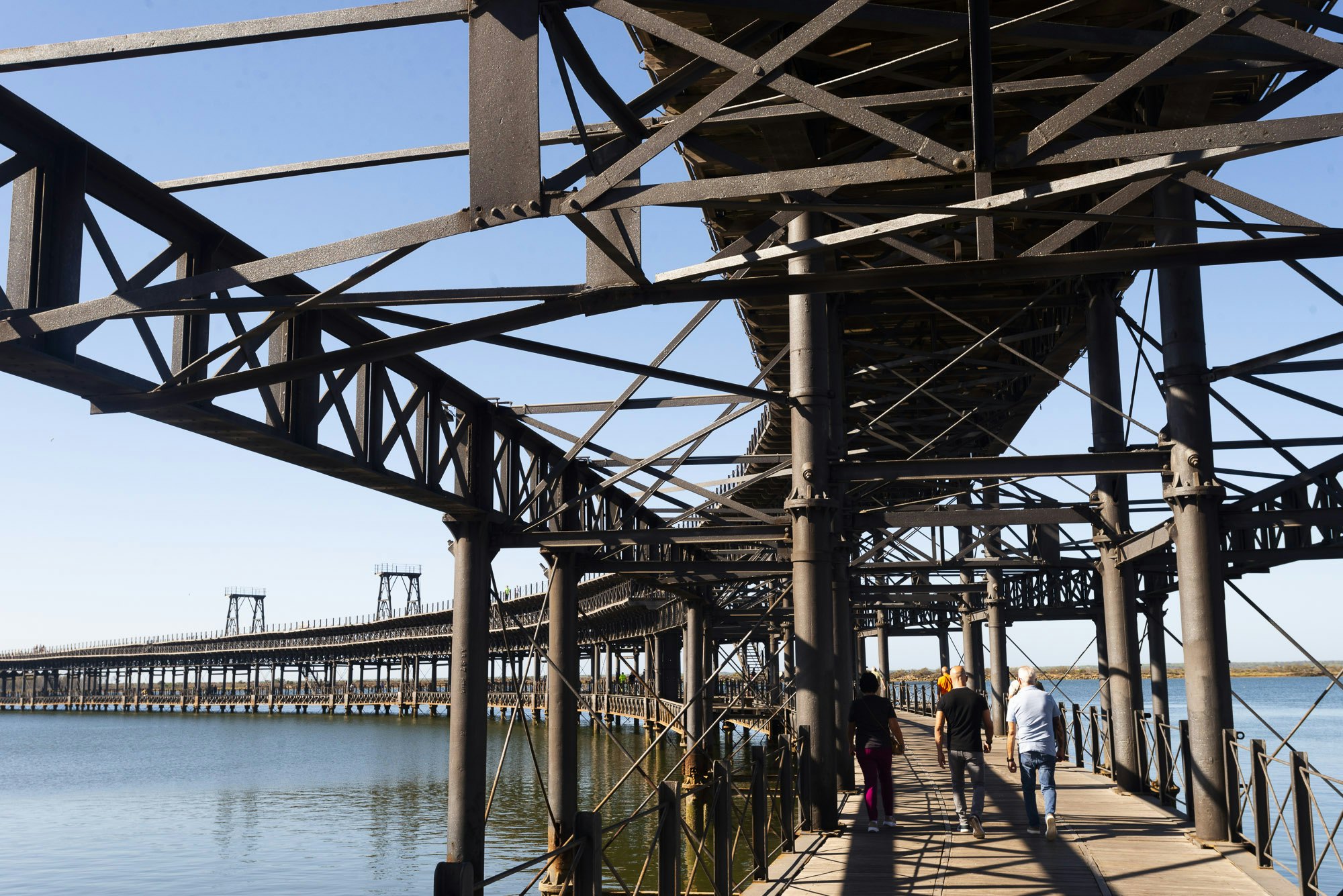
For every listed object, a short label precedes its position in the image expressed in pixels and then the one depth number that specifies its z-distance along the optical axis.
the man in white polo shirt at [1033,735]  12.22
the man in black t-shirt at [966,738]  12.55
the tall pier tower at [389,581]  141.50
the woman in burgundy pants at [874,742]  12.95
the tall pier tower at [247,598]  154.25
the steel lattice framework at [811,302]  5.90
